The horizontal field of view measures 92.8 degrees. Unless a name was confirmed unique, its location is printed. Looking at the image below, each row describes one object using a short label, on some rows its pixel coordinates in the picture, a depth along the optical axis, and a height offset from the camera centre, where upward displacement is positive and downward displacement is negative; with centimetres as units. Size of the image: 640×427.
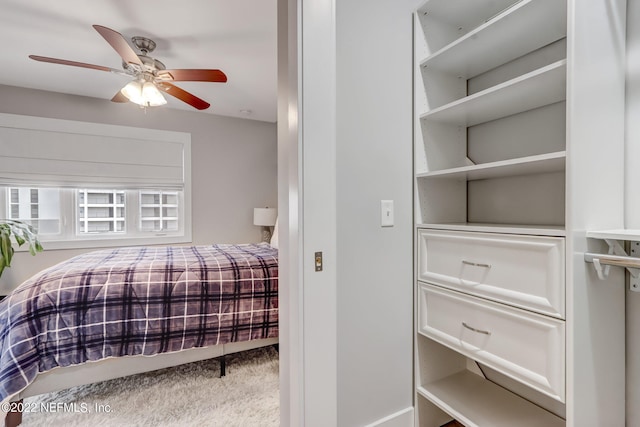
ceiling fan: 225 +104
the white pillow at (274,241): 299 -31
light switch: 135 -1
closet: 96 +0
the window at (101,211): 362 +1
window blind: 324 +66
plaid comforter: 165 -60
